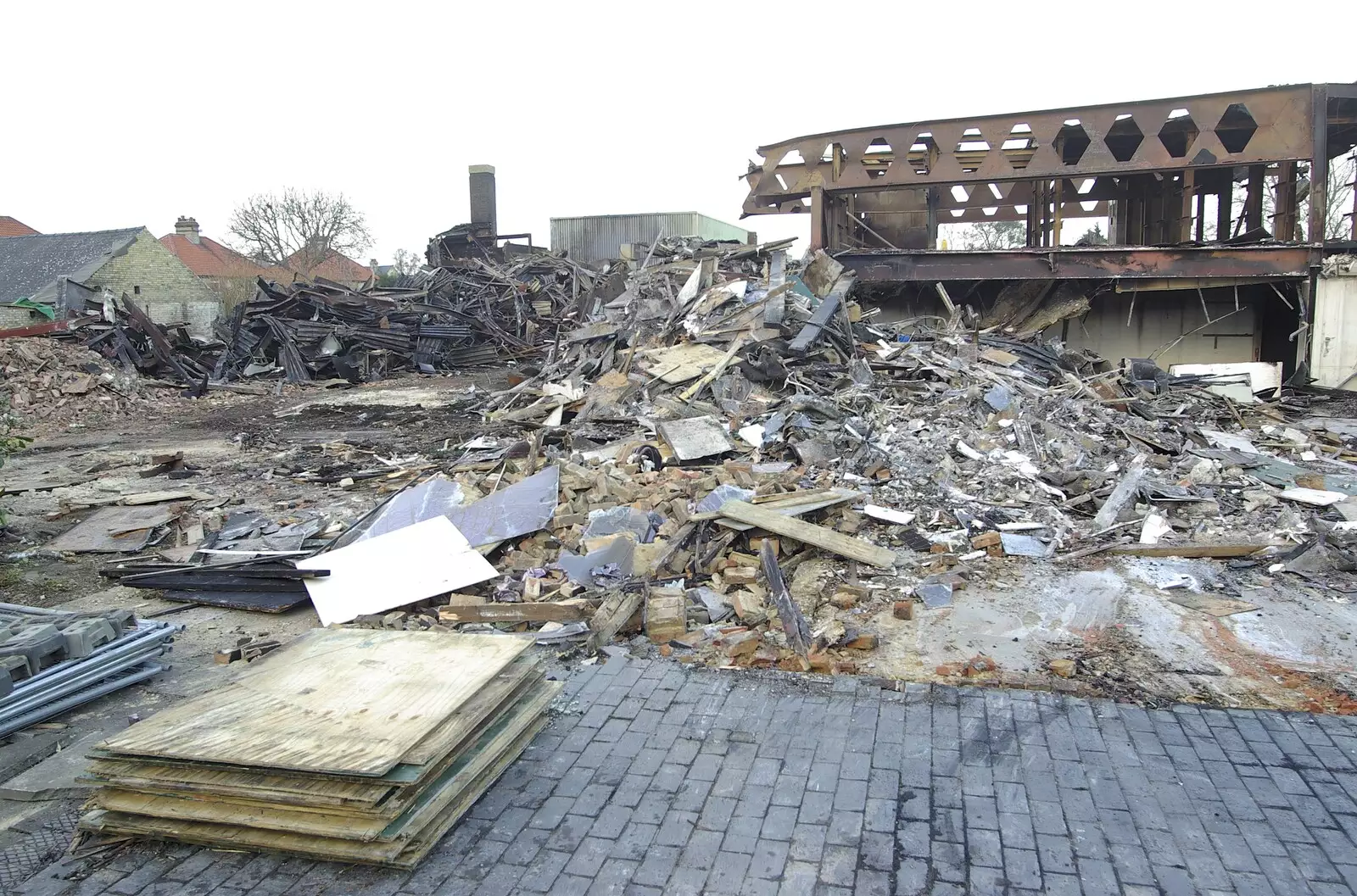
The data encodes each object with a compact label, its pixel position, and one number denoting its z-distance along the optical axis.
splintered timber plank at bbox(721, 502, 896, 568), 6.02
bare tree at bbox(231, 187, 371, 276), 44.28
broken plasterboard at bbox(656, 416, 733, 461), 8.24
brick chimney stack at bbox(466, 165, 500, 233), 31.30
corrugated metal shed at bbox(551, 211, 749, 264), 31.62
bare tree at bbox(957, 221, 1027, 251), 33.38
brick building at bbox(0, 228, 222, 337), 31.58
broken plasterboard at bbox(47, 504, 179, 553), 7.30
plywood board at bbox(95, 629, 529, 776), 3.15
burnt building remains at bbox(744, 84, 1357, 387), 12.16
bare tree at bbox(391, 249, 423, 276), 47.28
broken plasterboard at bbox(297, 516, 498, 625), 5.60
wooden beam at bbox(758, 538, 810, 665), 4.88
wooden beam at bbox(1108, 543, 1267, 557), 6.05
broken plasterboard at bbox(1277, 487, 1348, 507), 6.92
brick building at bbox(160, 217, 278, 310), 37.72
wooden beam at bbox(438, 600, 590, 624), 5.27
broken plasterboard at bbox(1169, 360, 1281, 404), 11.57
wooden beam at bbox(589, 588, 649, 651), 5.02
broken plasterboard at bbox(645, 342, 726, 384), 10.68
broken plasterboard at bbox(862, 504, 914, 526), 6.75
